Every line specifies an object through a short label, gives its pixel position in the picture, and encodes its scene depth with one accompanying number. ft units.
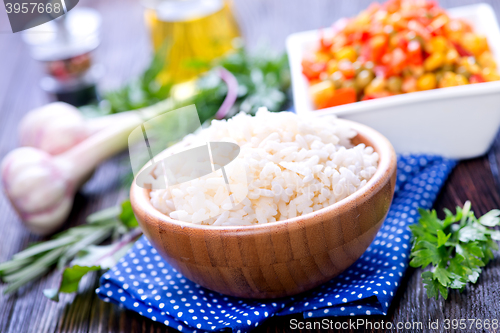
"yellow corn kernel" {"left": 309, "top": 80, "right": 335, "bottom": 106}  3.13
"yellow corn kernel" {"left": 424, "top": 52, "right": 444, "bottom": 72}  3.10
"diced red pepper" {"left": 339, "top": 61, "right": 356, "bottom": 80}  3.16
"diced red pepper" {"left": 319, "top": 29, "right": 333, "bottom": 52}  3.30
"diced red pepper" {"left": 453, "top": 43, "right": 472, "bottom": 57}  3.16
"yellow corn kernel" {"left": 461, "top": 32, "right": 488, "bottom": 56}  3.16
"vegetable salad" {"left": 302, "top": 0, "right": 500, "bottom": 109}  3.11
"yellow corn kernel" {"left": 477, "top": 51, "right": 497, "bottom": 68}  3.12
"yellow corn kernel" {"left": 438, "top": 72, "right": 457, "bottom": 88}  3.07
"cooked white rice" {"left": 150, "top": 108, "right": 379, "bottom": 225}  2.71
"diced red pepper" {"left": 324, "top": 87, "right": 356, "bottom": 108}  3.13
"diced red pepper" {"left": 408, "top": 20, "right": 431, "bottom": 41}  3.14
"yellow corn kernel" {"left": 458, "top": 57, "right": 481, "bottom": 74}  3.09
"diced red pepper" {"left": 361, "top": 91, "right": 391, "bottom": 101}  3.11
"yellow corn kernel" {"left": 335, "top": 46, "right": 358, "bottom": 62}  3.22
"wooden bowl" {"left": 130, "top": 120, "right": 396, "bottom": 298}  2.67
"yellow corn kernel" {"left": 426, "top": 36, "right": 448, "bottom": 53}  3.12
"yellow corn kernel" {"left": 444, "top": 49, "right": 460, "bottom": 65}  3.11
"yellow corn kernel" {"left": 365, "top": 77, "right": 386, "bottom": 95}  3.12
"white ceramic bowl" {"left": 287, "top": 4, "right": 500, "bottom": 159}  3.02
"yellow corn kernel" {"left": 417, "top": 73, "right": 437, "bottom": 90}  3.09
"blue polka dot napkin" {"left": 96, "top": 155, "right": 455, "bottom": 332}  2.75
